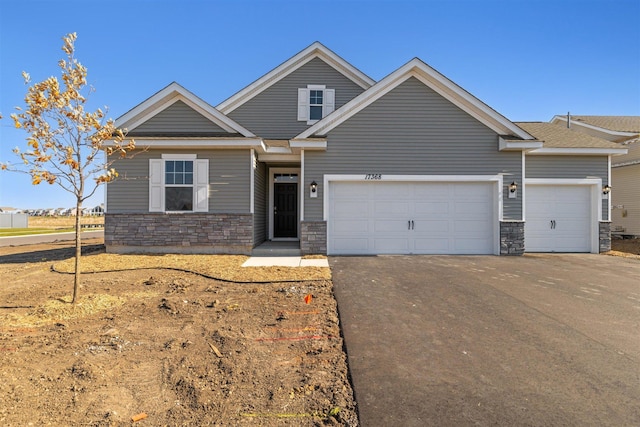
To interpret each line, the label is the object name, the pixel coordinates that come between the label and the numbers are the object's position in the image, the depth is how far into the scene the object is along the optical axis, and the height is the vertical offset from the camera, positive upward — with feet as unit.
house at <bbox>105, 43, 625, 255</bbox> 32.73 +4.13
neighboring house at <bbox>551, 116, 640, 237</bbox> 48.34 +5.99
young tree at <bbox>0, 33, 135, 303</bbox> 15.20 +4.40
